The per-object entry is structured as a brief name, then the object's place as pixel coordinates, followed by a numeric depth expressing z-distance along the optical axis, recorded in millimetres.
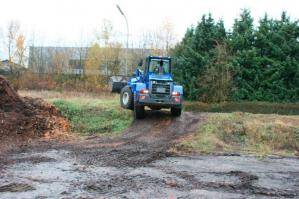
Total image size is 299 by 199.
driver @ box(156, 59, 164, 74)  19750
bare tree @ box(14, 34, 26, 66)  50688
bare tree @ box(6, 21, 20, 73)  50266
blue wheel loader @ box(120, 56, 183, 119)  18906
